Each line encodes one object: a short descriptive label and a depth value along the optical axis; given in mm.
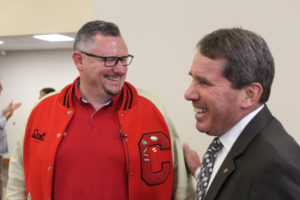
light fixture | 4331
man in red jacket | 1519
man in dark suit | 873
